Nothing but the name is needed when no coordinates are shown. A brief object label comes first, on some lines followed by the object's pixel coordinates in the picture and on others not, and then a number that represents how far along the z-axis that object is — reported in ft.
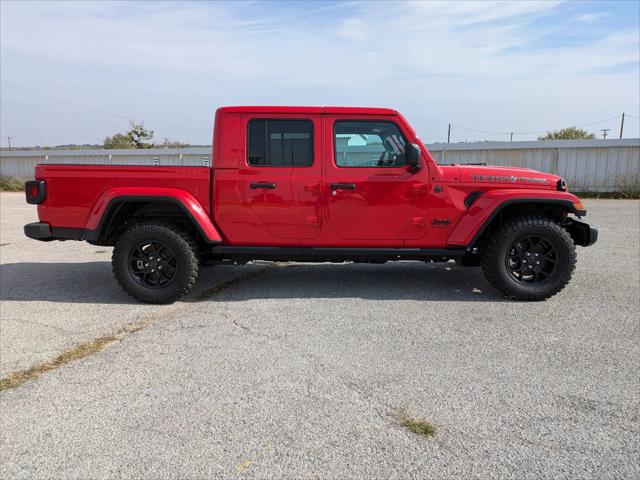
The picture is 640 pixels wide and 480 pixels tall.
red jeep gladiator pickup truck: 16.07
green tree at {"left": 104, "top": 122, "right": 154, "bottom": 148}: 131.51
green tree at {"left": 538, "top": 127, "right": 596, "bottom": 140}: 118.42
